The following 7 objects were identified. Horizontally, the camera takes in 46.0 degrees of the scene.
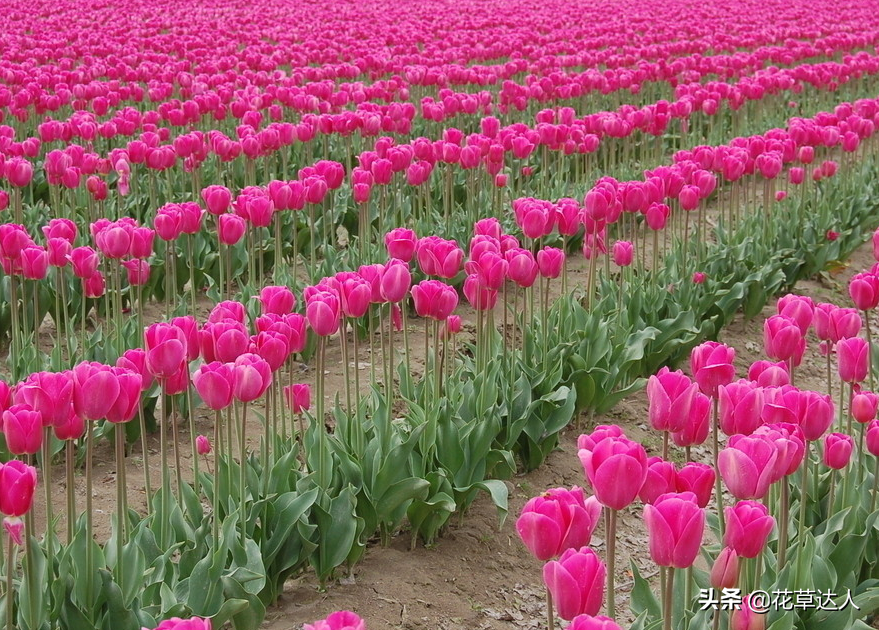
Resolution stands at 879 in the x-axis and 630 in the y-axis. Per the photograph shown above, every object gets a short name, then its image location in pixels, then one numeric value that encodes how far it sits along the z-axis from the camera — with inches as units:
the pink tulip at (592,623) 63.5
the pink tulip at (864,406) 118.4
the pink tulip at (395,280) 132.7
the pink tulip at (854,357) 117.1
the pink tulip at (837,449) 109.6
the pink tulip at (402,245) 156.6
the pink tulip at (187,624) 62.5
